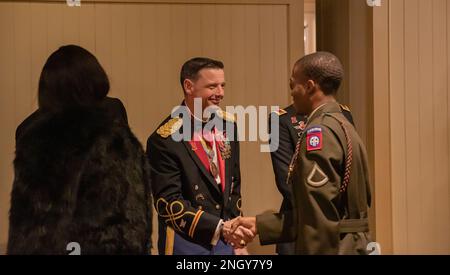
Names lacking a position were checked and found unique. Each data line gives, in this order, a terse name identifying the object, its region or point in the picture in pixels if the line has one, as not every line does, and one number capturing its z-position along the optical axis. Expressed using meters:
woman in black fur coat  3.52
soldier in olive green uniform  3.52
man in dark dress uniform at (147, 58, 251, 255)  3.99
